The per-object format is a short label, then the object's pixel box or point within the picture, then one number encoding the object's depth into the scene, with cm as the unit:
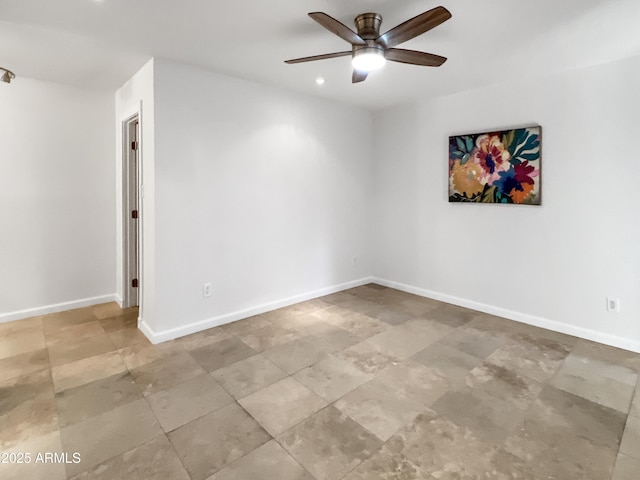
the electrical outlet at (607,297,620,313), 314
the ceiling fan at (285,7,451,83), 194
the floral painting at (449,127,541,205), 352
